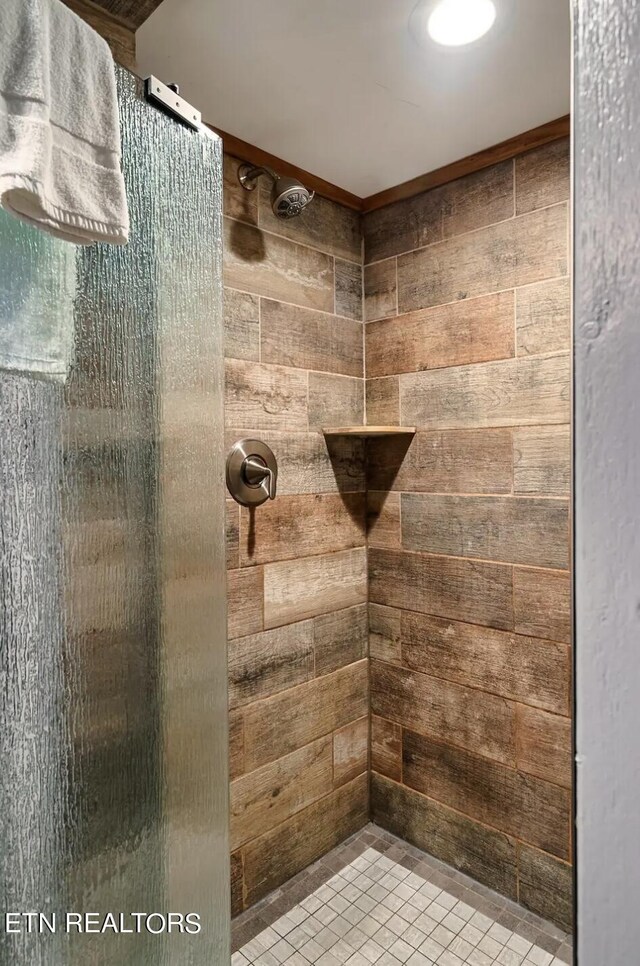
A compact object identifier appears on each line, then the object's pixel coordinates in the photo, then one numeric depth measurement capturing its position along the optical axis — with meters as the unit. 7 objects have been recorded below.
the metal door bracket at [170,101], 0.95
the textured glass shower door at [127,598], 0.81
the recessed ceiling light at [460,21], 1.16
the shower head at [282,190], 1.59
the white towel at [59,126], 0.68
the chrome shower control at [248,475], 1.60
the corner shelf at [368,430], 1.81
